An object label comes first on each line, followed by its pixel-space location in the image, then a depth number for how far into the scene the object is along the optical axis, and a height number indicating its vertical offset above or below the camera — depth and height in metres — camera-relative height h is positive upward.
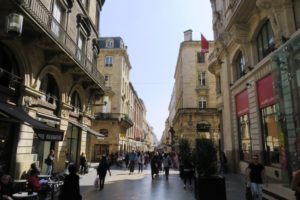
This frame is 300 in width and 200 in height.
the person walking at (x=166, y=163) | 16.66 -0.81
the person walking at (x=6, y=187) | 6.90 -0.94
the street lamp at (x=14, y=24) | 8.02 +3.79
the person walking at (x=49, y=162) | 12.80 -0.56
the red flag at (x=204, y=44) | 25.00 +9.92
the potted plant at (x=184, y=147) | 16.14 +0.23
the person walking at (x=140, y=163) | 22.02 -1.01
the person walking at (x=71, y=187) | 5.87 -0.80
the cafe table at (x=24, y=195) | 7.06 -1.19
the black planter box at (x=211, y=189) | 8.48 -1.21
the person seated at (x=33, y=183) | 8.04 -0.99
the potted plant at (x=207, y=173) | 8.51 -0.76
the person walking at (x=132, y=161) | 20.28 -0.82
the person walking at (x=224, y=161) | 18.78 -0.71
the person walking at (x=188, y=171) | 13.02 -0.98
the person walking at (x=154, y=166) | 16.78 -0.95
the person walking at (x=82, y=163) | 18.27 -0.87
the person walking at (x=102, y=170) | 12.41 -0.90
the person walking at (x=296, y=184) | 5.83 -0.73
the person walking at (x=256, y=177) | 8.26 -0.81
